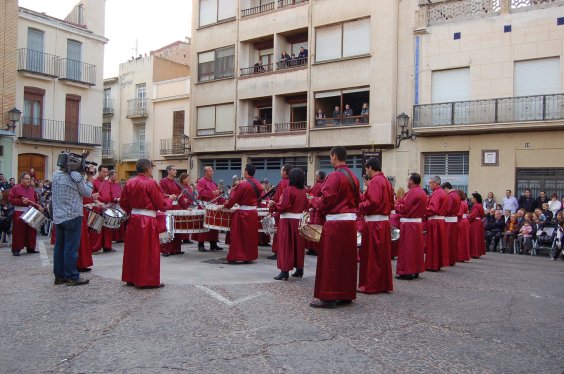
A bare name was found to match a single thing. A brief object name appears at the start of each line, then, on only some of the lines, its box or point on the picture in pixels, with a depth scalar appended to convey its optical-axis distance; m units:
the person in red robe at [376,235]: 8.98
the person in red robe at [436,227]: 12.14
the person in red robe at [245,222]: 11.82
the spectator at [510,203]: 20.23
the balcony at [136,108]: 38.97
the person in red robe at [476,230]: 15.93
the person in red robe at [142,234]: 8.81
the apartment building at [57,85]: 29.25
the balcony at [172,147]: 36.59
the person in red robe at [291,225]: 10.11
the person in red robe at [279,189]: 11.92
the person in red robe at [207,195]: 14.17
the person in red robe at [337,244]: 7.67
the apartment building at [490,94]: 20.89
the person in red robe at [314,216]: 8.56
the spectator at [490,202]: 20.19
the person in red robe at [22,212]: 13.05
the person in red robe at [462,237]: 14.34
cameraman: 9.01
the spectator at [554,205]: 18.43
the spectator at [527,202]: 19.64
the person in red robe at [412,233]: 10.56
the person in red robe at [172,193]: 13.38
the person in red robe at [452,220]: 13.14
